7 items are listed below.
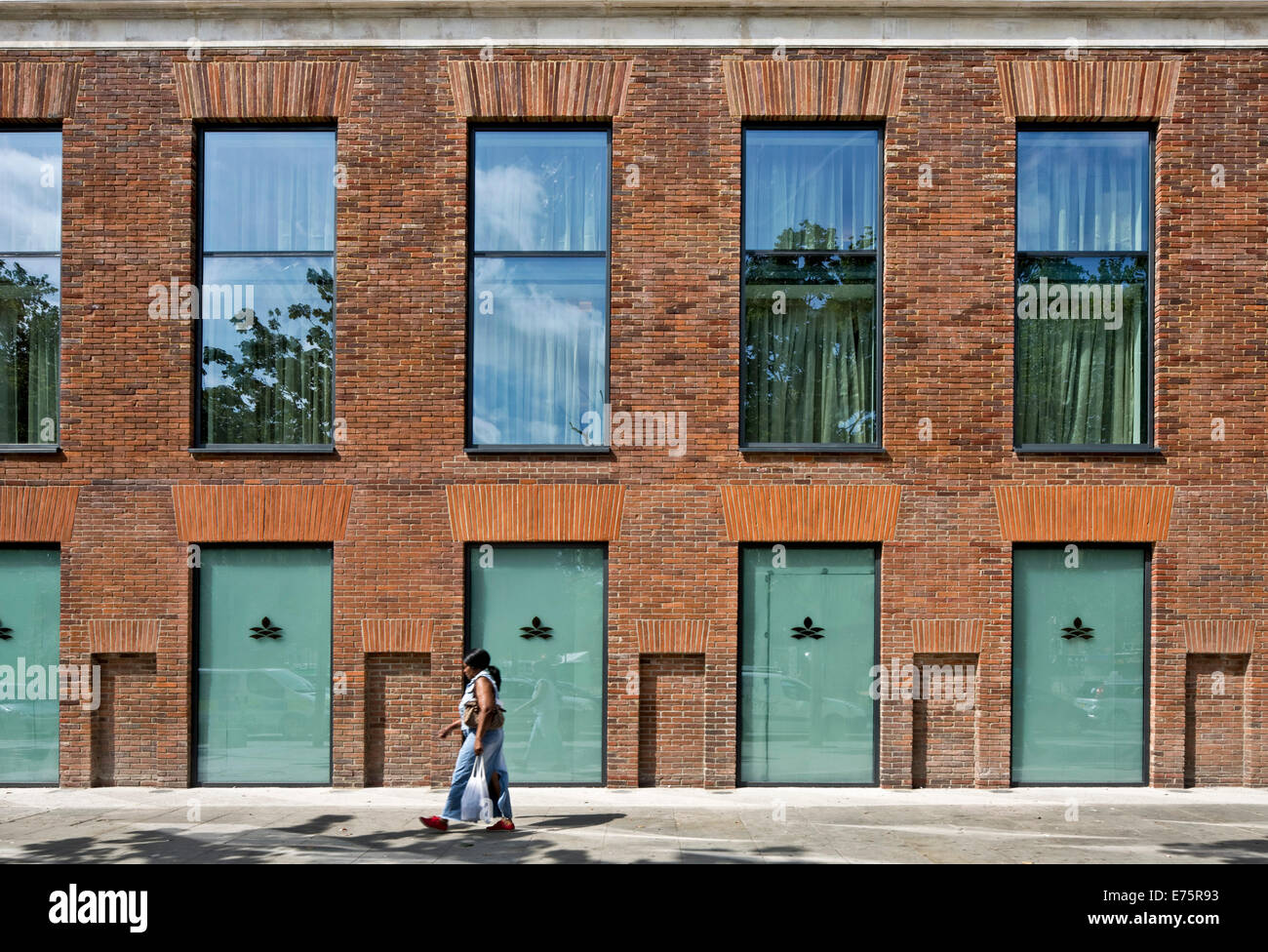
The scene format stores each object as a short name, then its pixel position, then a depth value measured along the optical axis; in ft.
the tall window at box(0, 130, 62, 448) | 37.93
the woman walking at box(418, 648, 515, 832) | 30.81
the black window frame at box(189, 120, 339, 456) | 36.88
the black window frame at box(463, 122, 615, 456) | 37.29
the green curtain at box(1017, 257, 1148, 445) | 37.70
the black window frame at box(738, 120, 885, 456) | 37.38
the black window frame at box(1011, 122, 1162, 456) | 37.45
